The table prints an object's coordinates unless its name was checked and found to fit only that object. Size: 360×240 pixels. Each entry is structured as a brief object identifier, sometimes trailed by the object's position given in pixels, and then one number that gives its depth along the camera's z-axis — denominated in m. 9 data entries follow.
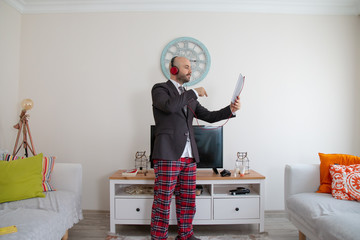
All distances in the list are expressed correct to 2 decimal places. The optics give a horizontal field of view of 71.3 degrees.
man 1.89
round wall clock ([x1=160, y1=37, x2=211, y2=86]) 2.94
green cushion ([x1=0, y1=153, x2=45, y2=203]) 1.99
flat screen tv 2.63
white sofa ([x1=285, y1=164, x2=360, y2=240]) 1.55
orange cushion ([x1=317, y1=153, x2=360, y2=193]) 2.21
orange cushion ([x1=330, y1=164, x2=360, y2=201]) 1.99
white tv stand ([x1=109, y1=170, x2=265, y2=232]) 2.42
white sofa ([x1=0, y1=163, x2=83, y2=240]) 1.57
